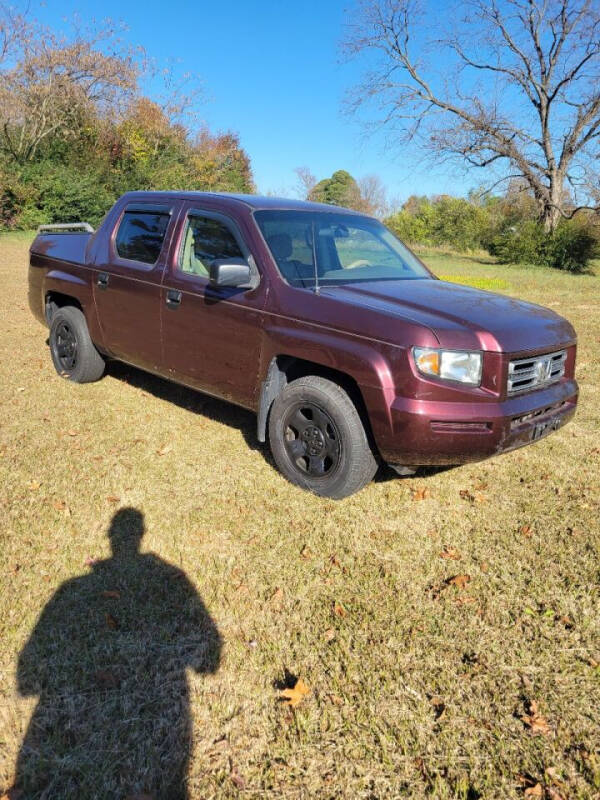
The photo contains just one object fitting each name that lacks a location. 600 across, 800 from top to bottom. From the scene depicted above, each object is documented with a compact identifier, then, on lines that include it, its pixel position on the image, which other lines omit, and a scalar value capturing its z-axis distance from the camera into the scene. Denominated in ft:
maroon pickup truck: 11.11
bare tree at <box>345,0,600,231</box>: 96.02
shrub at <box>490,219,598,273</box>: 84.79
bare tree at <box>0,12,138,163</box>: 90.84
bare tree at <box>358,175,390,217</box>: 191.42
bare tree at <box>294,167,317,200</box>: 192.24
